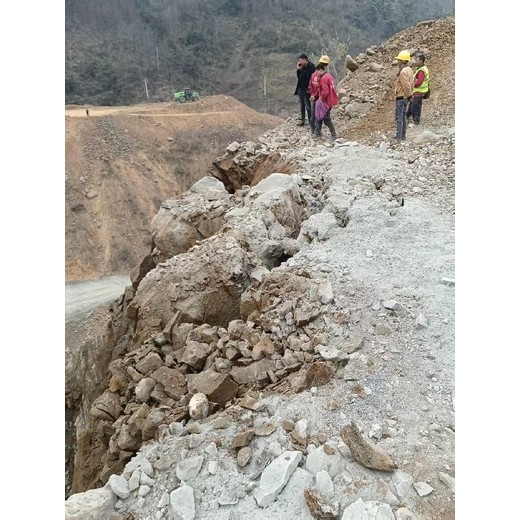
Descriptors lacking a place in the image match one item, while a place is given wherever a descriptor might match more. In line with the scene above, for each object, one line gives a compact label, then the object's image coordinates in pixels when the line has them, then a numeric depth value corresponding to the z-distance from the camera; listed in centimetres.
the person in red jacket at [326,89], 980
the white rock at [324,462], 291
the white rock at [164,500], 299
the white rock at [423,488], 278
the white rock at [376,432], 314
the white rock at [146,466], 322
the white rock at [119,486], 313
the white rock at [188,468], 311
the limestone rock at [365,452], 287
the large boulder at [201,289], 611
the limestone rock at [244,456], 308
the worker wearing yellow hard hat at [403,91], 873
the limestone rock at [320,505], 266
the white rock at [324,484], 279
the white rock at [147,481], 315
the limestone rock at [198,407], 371
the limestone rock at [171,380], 433
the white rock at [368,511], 261
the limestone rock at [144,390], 452
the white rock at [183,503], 287
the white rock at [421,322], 406
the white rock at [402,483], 278
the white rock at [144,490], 310
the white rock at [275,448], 310
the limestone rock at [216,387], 396
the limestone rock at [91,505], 302
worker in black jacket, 1083
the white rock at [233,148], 1084
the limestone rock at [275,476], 282
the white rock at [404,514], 262
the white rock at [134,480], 316
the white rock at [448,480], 284
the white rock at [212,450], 321
